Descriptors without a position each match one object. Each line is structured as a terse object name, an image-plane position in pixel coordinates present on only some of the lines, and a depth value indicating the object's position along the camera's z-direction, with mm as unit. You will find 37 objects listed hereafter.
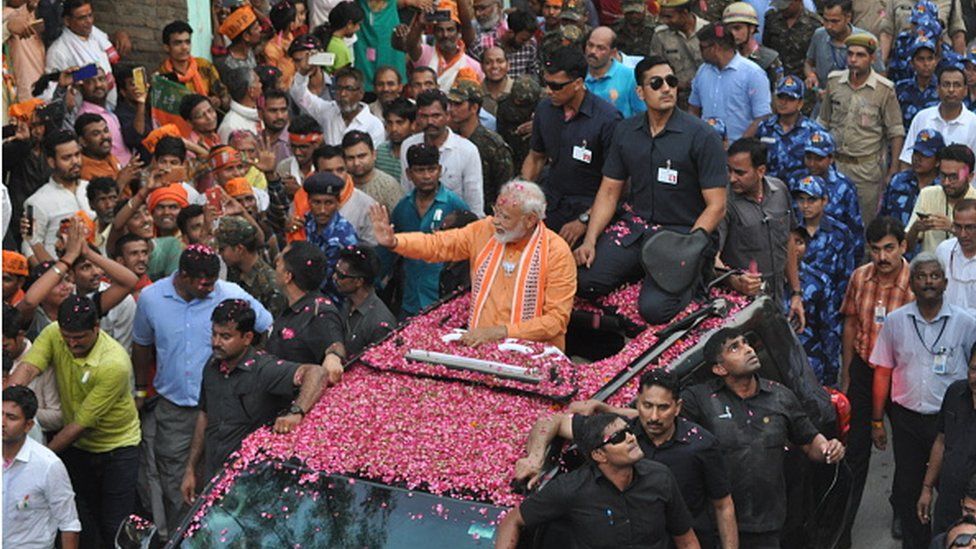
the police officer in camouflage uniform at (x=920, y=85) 17906
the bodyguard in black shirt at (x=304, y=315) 10680
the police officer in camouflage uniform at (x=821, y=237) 13969
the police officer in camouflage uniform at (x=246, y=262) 12305
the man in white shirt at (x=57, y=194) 12688
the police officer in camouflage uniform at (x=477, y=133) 14898
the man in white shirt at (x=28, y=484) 10156
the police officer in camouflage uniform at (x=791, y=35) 19469
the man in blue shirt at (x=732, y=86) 16609
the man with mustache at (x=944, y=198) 13992
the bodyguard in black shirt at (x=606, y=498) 8531
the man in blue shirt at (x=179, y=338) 11531
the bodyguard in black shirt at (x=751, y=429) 9758
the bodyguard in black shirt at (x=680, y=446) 9141
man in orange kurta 10484
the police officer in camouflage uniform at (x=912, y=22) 19422
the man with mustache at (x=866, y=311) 12648
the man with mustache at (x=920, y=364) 11992
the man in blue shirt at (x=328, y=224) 12820
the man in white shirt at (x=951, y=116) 16062
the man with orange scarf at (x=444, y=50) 17266
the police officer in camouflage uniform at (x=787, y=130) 15258
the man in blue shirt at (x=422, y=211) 13211
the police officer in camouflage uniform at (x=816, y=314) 13773
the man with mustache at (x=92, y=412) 11008
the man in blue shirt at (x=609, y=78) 15172
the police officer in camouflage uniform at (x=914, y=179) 14781
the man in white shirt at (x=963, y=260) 12812
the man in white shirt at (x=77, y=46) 14867
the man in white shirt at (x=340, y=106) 15961
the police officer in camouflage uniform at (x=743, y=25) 17328
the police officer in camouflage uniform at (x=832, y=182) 14516
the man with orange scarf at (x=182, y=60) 15586
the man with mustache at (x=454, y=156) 14188
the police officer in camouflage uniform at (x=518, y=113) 15781
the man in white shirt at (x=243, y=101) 15367
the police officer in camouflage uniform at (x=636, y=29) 18625
